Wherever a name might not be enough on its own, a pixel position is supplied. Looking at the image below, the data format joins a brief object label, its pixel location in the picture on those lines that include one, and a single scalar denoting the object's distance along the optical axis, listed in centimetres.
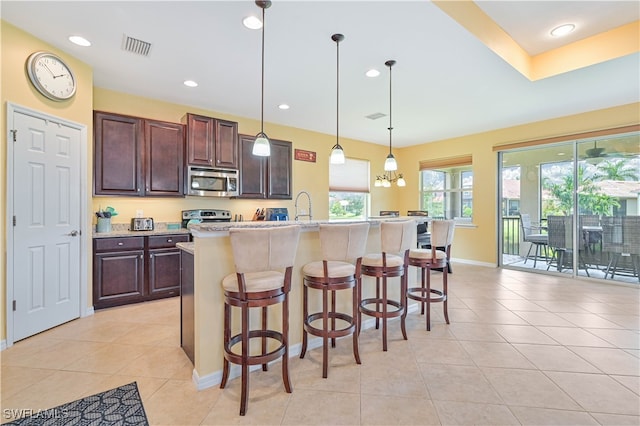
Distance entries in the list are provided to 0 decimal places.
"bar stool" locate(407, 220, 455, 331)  303
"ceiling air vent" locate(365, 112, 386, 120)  479
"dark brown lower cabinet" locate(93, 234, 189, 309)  341
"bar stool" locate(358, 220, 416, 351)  253
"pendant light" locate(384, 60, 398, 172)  356
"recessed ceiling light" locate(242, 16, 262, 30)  236
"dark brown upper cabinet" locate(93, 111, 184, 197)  355
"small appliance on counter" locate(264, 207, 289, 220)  497
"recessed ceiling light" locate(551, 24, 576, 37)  278
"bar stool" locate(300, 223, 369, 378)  216
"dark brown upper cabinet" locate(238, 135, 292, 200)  470
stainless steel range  435
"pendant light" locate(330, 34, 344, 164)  290
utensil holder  366
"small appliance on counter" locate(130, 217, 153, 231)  389
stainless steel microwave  417
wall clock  270
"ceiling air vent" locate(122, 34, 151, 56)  271
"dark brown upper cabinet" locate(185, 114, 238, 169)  410
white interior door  264
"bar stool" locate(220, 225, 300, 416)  175
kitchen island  199
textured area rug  166
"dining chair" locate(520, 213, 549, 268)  532
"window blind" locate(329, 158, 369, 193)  636
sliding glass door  446
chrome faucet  554
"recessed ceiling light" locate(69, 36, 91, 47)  272
